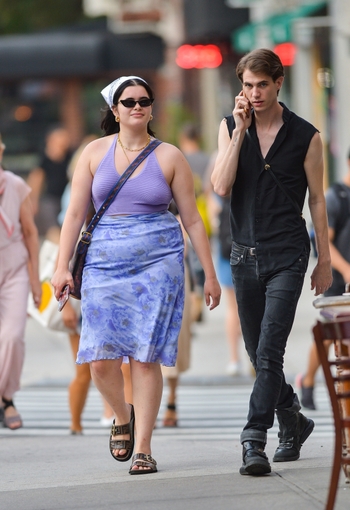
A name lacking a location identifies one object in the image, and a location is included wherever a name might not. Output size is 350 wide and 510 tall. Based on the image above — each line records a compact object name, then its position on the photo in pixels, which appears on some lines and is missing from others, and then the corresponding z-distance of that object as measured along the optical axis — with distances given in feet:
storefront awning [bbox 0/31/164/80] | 176.14
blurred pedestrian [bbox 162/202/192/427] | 56.75
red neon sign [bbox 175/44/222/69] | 147.23
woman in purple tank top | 38.60
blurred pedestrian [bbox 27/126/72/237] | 122.93
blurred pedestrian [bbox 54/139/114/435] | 50.78
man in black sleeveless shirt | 37.88
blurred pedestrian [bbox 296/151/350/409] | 56.29
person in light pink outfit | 51.39
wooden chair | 29.37
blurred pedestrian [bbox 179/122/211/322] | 89.61
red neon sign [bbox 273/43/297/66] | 124.67
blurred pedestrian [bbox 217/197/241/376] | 70.28
